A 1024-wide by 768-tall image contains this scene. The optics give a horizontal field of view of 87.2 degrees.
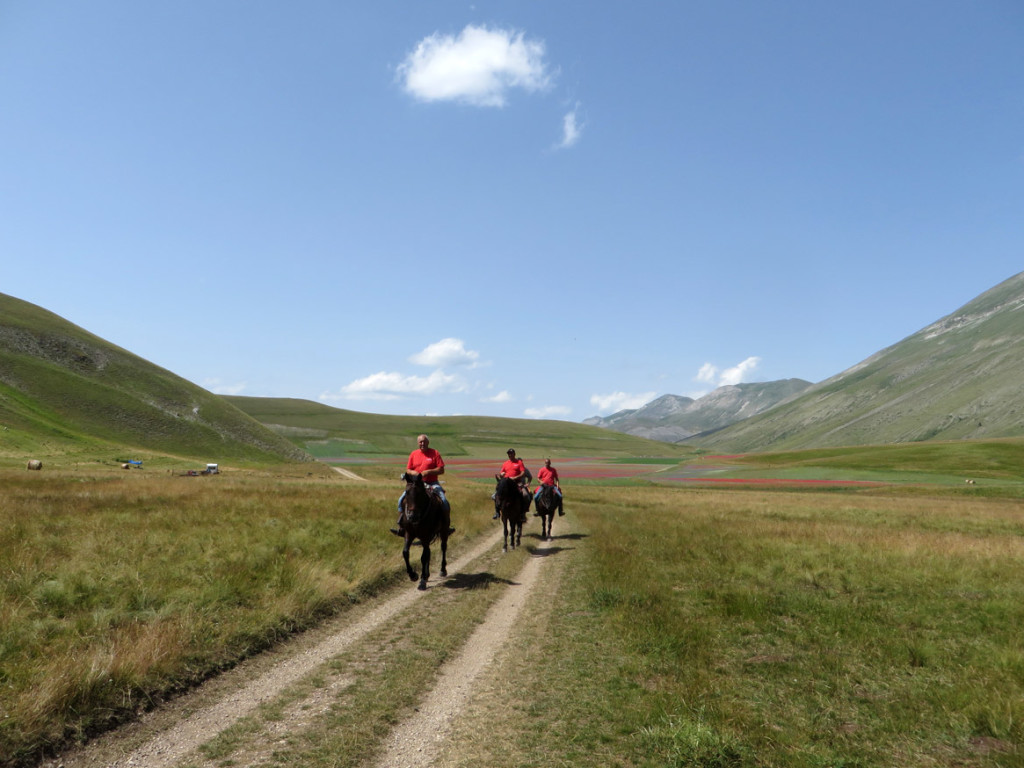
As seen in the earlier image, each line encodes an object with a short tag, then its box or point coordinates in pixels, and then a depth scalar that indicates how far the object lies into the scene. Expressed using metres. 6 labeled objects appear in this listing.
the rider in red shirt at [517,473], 19.58
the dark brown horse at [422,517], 12.80
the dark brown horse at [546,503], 21.25
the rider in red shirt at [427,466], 13.58
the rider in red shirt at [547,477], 21.42
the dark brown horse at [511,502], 18.75
